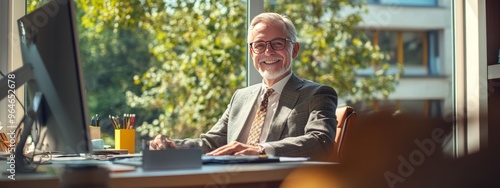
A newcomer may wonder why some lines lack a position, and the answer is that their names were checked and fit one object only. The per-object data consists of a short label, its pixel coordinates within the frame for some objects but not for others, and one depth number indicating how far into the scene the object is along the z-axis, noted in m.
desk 1.17
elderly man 2.25
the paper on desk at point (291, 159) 1.72
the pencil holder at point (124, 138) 2.61
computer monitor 1.37
